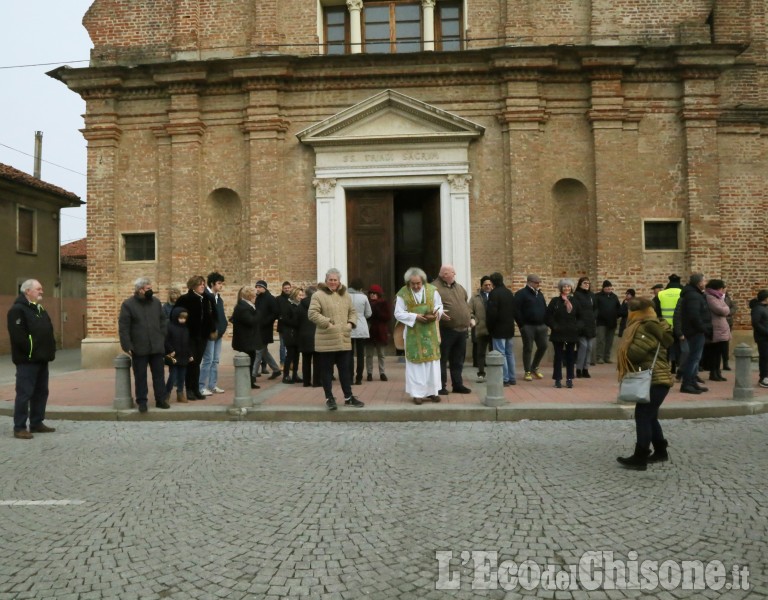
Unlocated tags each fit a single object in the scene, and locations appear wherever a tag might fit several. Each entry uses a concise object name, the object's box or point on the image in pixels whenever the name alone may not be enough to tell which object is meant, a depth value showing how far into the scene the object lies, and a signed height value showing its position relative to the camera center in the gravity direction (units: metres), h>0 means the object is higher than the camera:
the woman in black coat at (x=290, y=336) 11.34 -0.38
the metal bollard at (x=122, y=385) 8.88 -0.99
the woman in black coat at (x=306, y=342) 10.82 -0.48
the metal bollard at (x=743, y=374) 8.78 -0.93
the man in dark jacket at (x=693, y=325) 9.52 -0.23
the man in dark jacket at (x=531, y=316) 10.94 -0.07
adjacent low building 22.36 +3.13
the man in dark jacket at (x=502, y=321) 10.72 -0.14
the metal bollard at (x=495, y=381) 8.44 -0.94
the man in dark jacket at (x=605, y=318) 13.63 -0.15
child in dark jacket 9.12 -0.38
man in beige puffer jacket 8.34 -0.20
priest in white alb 8.96 -0.33
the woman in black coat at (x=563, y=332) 10.23 -0.34
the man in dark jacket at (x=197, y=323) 9.47 -0.10
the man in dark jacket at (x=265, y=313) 11.56 +0.05
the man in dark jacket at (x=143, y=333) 8.48 -0.21
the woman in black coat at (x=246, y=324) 10.37 -0.13
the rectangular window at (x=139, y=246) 15.60 +1.82
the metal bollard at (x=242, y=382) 8.58 -0.94
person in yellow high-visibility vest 10.80 +0.08
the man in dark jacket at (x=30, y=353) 7.52 -0.42
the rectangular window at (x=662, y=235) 14.79 +1.83
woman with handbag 5.51 -0.45
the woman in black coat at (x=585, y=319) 11.08 -0.14
